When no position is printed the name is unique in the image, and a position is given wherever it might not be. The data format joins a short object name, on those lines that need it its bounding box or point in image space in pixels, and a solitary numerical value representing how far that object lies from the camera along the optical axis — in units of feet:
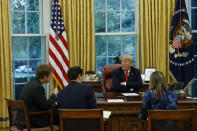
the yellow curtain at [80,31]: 22.35
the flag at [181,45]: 22.15
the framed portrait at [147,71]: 21.17
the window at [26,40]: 22.62
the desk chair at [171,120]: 9.78
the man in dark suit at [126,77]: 17.58
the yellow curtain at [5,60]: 21.06
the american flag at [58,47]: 21.83
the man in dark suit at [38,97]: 12.34
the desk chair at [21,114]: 11.91
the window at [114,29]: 23.76
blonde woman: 11.46
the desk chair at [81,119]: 9.90
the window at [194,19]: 23.73
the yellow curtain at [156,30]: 22.79
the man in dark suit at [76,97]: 11.25
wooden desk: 14.52
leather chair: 18.53
